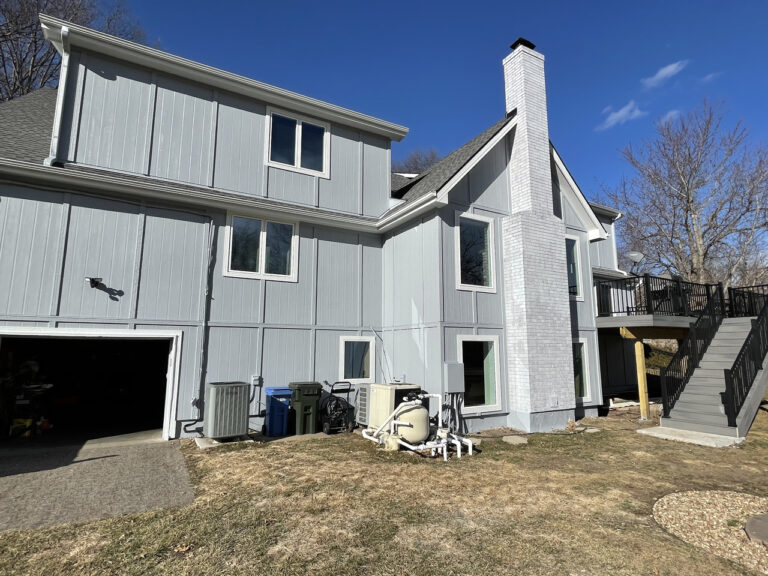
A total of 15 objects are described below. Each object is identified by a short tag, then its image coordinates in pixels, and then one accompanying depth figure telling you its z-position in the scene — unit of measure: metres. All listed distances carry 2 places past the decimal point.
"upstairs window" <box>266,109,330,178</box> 10.37
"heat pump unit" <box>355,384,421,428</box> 8.49
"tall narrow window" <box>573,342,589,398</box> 11.44
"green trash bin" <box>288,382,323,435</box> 8.92
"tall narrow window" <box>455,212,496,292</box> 9.86
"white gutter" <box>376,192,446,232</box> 9.24
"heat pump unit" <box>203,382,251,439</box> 7.87
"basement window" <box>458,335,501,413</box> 9.49
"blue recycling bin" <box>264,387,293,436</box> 8.77
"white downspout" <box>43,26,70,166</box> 7.82
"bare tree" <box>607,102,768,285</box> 22.94
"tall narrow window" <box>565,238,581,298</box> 11.90
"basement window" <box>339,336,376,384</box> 10.25
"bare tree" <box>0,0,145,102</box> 16.67
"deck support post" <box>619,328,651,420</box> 11.32
